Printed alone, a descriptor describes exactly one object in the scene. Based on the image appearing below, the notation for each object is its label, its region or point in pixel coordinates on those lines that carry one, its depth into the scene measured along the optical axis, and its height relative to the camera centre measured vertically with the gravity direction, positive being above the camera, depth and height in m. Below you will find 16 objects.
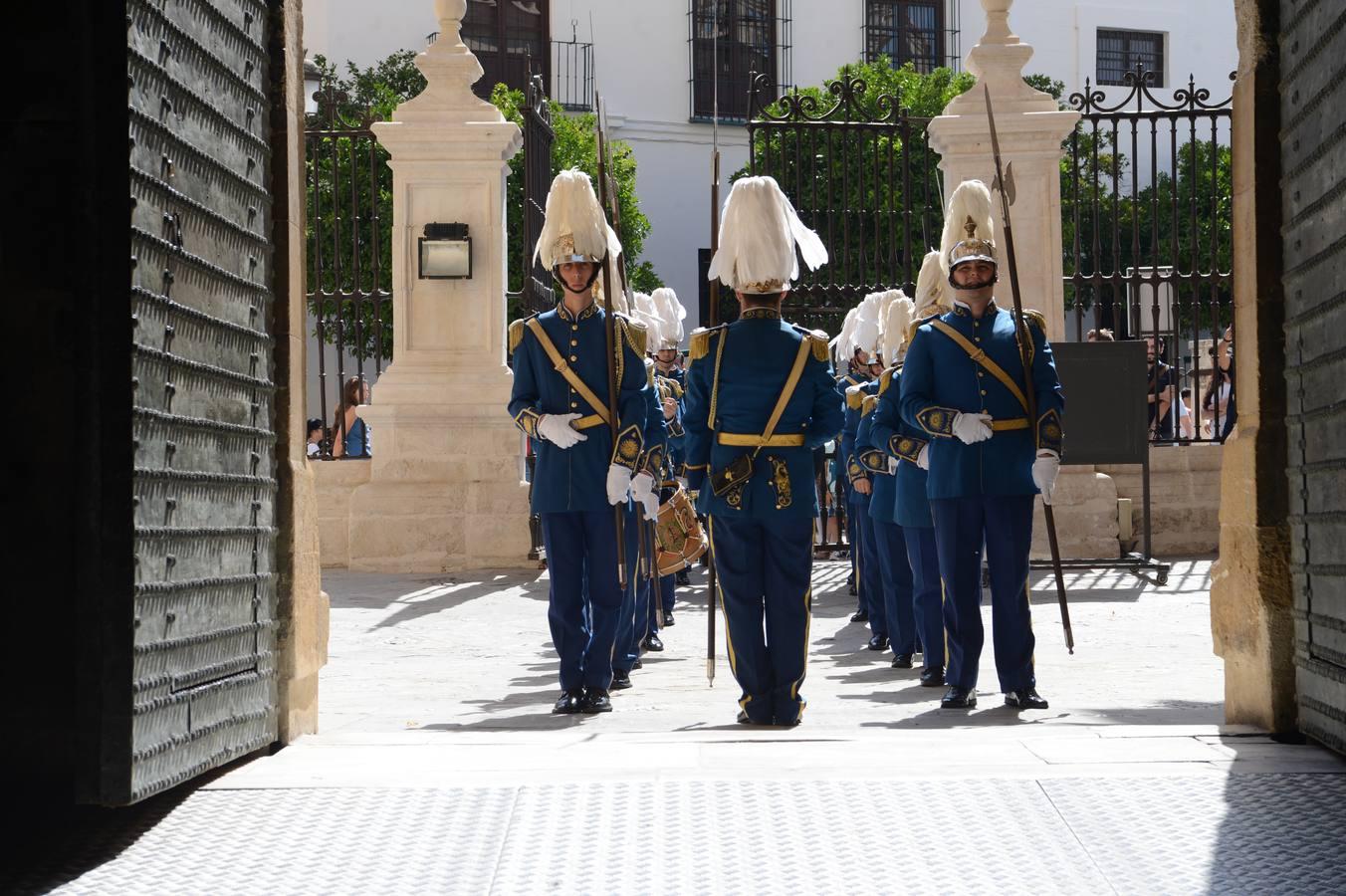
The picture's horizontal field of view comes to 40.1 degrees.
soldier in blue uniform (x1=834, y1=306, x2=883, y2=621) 10.73 +0.56
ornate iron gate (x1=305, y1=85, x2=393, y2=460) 14.19 +1.61
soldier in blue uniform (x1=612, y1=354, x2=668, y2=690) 7.64 -0.37
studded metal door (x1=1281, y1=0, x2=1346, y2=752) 4.89 +0.38
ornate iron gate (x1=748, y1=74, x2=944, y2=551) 14.18 +2.46
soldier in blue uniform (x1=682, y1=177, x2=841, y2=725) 6.70 +0.13
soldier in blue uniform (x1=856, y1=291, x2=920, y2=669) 9.17 -0.25
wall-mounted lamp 14.05 +1.78
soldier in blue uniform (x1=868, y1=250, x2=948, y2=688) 8.35 -0.16
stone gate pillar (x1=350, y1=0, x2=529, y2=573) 13.84 +0.86
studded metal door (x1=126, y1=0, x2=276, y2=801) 4.38 +0.26
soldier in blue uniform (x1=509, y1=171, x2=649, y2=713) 7.55 +0.24
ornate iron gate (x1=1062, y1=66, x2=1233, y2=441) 14.01 +1.63
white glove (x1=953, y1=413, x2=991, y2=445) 7.28 +0.21
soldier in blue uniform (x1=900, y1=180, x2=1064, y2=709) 7.32 +0.13
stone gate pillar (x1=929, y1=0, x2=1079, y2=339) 13.55 +2.49
